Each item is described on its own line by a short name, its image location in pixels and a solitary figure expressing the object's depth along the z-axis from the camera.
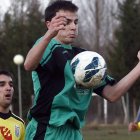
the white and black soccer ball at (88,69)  9.85
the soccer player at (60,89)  9.79
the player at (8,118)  12.58
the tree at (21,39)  64.44
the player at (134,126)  10.16
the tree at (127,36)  66.00
